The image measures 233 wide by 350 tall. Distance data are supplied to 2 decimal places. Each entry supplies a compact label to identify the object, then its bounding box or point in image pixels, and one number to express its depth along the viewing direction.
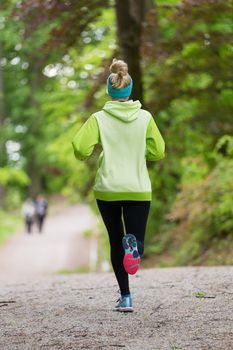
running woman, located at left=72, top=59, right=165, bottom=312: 6.19
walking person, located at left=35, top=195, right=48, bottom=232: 35.75
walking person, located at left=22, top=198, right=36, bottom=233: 35.12
